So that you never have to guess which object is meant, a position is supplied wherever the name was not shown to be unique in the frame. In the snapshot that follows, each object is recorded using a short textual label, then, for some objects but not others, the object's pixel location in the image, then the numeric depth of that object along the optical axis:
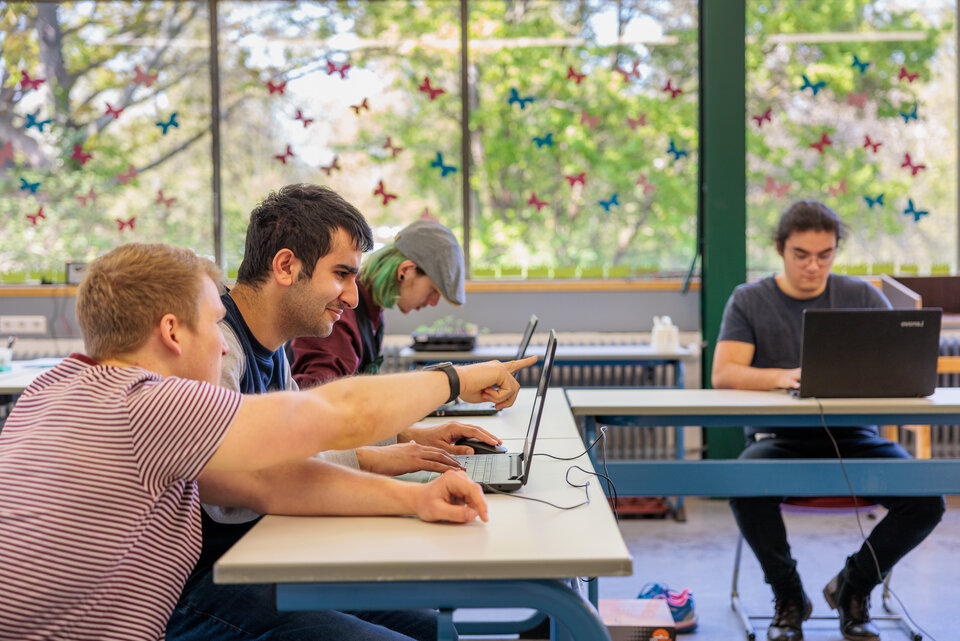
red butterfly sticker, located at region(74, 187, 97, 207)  5.22
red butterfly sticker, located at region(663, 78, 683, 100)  4.96
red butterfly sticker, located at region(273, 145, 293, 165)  5.16
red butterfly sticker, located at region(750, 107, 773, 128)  4.98
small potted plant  4.22
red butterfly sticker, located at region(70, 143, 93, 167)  5.22
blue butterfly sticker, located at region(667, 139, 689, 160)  4.99
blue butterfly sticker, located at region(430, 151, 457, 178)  5.09
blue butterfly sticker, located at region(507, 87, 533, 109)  5.03
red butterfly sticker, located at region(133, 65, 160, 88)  5.19
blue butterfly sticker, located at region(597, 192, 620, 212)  5.08
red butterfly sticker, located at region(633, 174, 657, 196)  5.05
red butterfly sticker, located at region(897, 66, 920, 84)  5.00
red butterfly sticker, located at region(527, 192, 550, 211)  5.12
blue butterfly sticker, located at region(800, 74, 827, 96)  4.96
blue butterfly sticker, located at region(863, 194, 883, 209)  5.01
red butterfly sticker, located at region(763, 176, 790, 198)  5.02
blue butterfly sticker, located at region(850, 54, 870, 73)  4.97
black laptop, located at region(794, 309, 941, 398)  2.28
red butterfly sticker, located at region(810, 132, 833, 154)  5.00
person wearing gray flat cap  2.61
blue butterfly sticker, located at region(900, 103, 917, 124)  4.99
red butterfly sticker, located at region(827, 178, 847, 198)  5.04
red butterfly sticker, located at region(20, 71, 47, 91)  5.21
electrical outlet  5.00
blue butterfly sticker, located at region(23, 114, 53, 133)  5.22
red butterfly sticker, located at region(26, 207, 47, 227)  5.22
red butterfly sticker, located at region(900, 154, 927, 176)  4.99
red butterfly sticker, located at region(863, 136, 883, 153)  4.98
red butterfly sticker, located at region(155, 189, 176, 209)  5.22
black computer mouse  1.81
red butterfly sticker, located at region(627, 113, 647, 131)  5.03
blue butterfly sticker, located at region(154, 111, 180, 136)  5.17
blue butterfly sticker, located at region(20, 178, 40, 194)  5.23
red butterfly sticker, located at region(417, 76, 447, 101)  5.06
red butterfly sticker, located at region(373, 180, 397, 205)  5.12
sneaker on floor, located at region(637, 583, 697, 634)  2.64
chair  2.54
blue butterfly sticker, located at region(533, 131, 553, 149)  5.07
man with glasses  2.56
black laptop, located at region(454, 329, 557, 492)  1.47
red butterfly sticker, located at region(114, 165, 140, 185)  5.20
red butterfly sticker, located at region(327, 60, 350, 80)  5.11
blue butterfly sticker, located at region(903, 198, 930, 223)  5.00
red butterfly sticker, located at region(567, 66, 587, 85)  5.01
